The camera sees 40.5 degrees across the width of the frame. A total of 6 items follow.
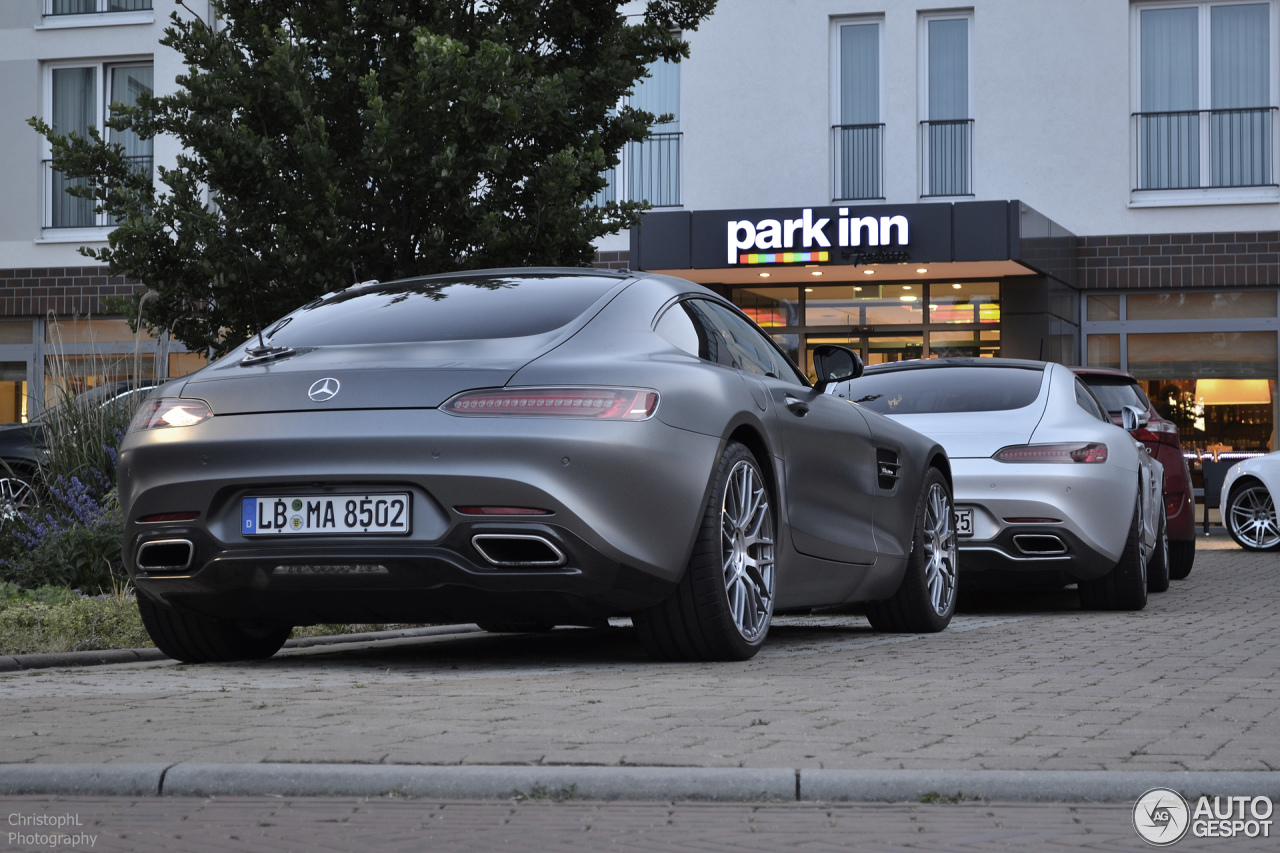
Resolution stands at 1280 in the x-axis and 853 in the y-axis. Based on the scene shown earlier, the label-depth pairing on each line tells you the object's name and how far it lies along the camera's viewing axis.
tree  10.16
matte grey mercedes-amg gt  5.59
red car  13.05
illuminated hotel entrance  21.09
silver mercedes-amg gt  9.16
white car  18.75
